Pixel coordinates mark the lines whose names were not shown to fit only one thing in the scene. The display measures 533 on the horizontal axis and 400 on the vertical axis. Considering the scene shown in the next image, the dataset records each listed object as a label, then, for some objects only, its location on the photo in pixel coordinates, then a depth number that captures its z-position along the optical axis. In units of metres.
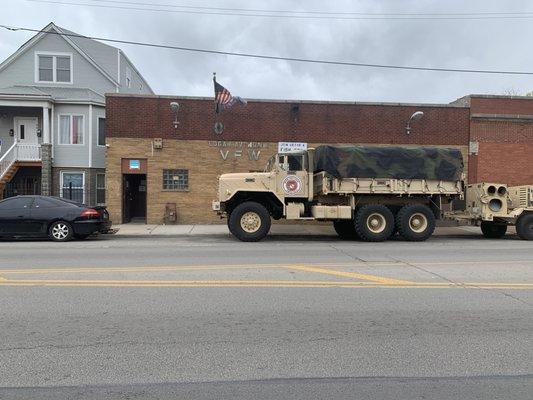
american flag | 18.64
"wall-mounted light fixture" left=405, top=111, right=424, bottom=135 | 20.53
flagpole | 18.53
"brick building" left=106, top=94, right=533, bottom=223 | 20.41
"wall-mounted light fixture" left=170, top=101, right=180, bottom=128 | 19.83
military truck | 15.30
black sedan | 14.89
